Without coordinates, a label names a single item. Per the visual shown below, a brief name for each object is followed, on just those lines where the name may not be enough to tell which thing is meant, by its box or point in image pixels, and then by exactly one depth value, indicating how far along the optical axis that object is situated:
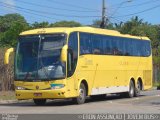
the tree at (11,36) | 56.66
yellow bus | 24.09
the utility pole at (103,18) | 45.38
